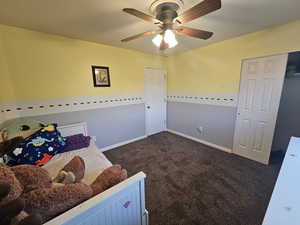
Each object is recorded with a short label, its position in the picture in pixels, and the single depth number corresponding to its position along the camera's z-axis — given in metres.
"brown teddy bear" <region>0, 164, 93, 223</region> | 0.63
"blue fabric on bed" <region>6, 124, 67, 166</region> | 1.43
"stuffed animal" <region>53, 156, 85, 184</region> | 1.09
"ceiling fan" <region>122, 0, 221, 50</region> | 1.06
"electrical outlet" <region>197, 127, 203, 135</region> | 3.10
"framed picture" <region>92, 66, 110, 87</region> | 2.55
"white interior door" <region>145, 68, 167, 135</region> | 3.45
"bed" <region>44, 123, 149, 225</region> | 0.68
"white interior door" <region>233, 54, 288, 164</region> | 2.01
